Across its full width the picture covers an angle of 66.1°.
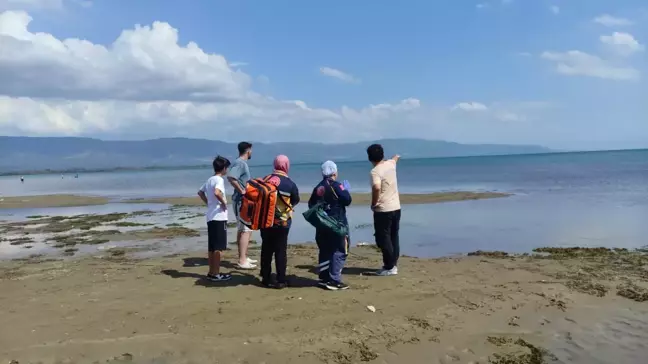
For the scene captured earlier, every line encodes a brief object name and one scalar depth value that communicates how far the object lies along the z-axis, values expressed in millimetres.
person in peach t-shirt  8305
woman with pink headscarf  7594
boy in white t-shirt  8102
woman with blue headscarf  7695
